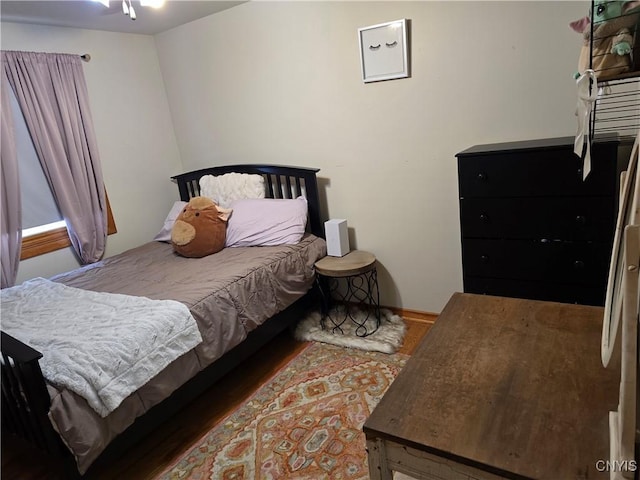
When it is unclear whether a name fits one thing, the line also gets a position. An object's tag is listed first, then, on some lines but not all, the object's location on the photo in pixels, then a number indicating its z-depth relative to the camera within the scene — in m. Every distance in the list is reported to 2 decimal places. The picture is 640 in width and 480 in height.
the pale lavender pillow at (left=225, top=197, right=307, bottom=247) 2.76
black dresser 1.73
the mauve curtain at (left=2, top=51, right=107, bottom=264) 2.68
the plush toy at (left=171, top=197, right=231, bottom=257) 2.69
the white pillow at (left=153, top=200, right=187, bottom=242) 3.19
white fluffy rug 2.55
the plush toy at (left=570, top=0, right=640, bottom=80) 1.19
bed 1.49
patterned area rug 1.73
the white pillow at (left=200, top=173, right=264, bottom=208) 3.08
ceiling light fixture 2.12
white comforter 1.53
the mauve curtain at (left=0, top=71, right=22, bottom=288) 2.56
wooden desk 0.77
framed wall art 2.39
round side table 2.59
